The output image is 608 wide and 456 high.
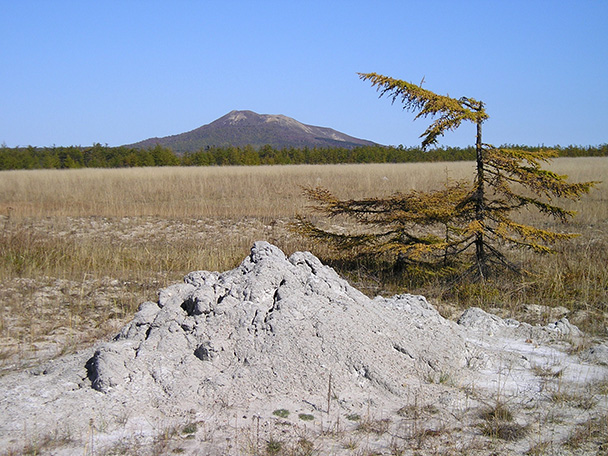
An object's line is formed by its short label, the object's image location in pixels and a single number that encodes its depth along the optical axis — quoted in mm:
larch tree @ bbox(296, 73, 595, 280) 6453
